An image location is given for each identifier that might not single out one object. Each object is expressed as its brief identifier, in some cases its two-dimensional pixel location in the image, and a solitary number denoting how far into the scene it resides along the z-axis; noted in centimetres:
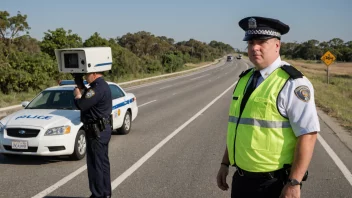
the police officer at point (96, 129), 488
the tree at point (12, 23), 2595
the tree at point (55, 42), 2703
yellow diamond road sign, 2738
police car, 686
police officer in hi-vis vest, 244
